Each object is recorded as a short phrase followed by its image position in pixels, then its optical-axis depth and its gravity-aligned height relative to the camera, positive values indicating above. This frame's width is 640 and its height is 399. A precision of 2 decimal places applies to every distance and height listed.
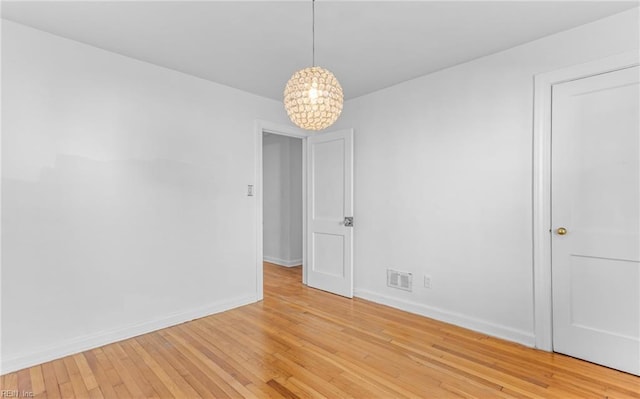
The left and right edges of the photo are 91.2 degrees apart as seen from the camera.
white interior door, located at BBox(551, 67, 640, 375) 2.14 -0.16
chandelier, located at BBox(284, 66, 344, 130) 1.77 +0.58
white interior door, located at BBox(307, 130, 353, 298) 3.84 -0.17
